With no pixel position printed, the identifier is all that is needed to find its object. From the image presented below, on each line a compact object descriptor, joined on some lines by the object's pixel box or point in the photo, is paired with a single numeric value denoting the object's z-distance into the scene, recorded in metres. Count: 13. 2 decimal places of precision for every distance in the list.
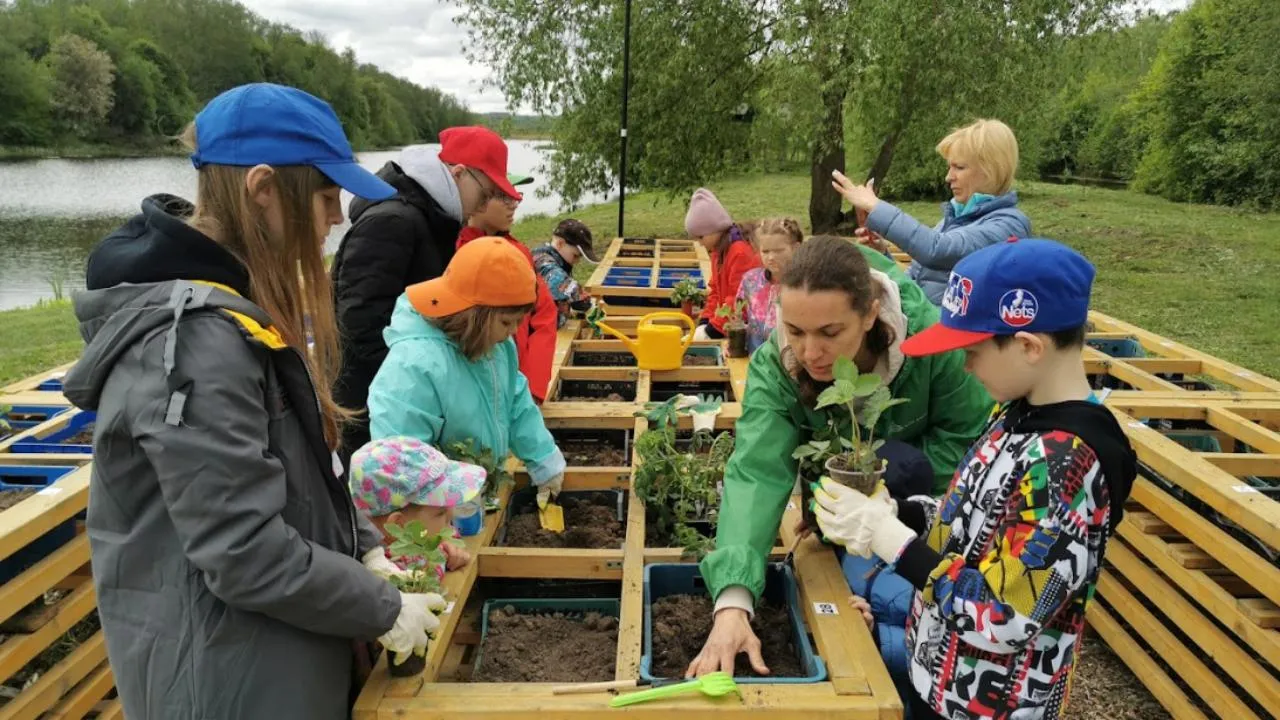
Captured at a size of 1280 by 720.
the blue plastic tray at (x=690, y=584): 2.13
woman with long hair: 1.19
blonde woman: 3.42
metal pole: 9.47
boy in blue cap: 1.39
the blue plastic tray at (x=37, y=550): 2.53
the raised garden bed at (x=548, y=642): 2.01
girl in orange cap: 2.33
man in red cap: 3.07
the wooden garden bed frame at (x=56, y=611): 2.21
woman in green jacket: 1.89
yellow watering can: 4.29
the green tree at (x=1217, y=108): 18.50
